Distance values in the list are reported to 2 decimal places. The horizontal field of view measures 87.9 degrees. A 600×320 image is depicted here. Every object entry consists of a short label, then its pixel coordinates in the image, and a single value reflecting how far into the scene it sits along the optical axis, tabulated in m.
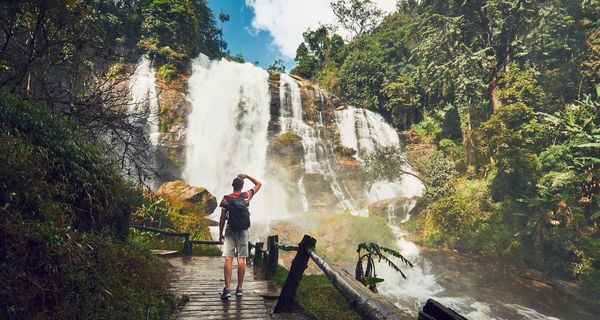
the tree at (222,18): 56.64
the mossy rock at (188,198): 16.30
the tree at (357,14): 53.59
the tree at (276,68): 60.10
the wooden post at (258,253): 8.32
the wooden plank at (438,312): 1.31
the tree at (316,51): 48.28
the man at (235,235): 5.08
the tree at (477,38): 23.06
